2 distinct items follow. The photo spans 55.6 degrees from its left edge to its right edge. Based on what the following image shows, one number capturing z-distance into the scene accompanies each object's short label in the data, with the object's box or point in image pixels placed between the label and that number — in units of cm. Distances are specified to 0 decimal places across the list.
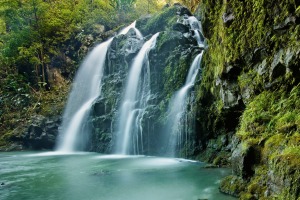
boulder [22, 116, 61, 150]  1936
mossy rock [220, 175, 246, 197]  631
